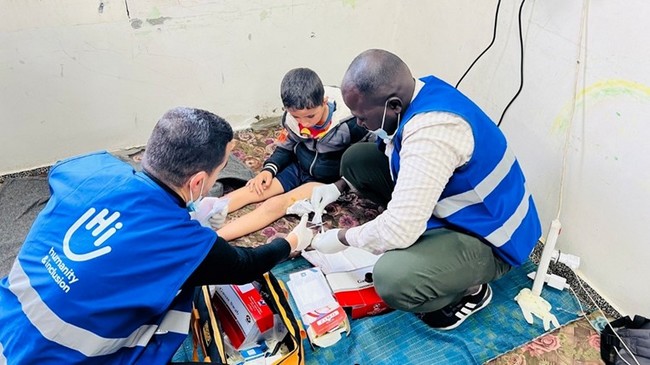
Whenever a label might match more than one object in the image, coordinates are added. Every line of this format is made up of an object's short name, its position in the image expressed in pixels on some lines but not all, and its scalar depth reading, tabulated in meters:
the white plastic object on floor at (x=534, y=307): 1.63
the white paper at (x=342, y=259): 1.71
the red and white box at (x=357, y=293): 1.59
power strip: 1.73
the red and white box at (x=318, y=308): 1.51
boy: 1.71
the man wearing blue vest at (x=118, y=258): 0.98
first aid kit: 1.38
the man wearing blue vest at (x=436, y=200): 1.29
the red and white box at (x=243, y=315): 1.39
